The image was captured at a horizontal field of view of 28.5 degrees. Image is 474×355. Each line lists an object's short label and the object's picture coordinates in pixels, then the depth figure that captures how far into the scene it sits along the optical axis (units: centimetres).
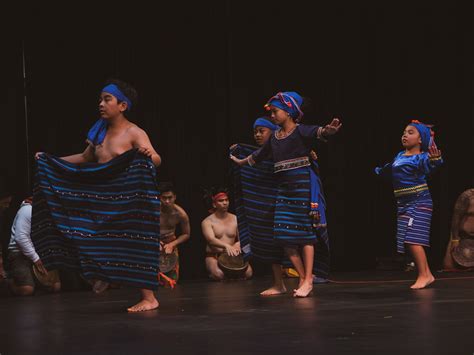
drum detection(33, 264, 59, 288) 678
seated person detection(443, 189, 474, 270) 803
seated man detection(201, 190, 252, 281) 777
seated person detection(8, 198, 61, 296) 663
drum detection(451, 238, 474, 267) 800
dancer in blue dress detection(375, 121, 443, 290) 596
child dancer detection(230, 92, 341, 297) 554
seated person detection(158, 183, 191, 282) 756
